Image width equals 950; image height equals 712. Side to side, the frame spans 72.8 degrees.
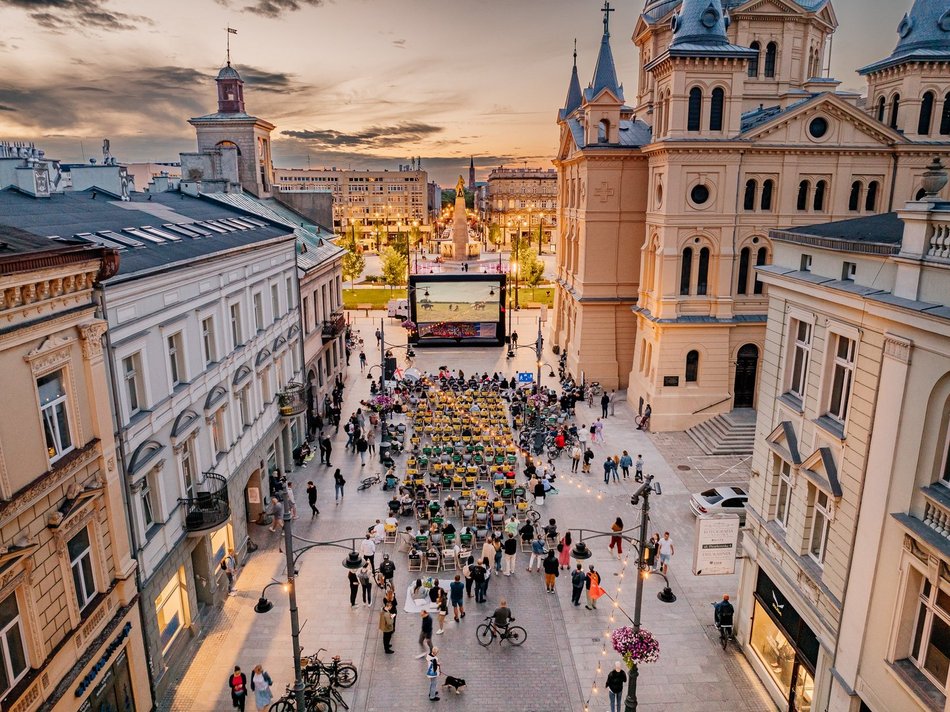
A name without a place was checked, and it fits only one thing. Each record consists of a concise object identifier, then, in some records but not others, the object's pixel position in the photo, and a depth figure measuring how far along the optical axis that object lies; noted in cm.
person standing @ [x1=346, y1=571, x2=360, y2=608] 1942
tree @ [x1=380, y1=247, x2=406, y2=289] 7862
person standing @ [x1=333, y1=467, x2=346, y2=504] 2614
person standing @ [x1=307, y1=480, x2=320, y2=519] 2491
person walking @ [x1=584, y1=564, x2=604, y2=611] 1892
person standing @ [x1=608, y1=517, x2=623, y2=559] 2239
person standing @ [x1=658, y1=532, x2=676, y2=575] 2105
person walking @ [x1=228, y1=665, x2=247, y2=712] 1520
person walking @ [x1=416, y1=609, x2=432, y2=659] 1739
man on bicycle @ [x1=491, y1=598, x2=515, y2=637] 1781
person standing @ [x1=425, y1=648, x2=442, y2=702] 1567
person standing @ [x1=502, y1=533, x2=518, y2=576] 2122
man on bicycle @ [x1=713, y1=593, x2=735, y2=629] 1806
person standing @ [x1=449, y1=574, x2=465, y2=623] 1881
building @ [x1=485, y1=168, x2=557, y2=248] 16788
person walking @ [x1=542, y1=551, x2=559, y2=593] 2028
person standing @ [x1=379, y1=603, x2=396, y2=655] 1761
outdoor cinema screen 4600
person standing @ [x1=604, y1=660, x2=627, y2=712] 1524
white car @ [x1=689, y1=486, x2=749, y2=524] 2402
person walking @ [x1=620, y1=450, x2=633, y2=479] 2872
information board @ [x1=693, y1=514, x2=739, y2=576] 1659
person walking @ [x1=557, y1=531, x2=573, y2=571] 2127
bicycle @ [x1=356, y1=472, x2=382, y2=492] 2727
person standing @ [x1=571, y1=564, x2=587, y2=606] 1944
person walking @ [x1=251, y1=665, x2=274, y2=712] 1509
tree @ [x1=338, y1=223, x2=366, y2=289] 8044
